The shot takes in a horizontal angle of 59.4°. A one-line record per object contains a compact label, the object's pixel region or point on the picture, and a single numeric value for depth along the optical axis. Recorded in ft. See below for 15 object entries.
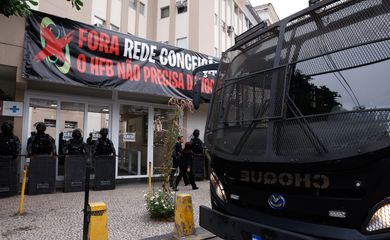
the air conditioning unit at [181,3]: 79.69
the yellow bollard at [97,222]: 14.48
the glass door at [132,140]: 39.04
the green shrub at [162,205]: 21.22
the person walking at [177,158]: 36.42
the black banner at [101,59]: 28.88
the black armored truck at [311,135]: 8.91
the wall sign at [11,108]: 31.07
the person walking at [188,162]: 34.27
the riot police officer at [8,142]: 29.22
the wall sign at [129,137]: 39.29
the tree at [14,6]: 19.48
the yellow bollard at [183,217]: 17.46
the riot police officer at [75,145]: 33.22
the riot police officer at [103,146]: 34.04
